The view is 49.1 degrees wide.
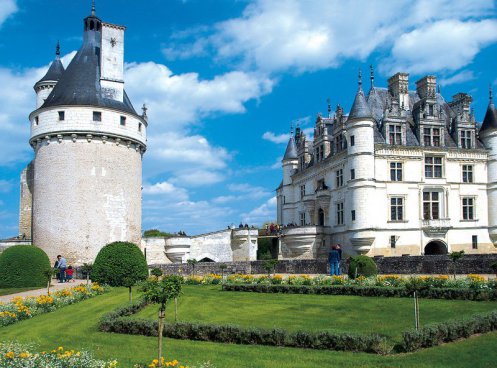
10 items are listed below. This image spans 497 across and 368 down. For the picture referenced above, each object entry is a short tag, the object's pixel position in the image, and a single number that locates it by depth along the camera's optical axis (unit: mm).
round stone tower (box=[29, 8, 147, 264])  32812
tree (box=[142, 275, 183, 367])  10188
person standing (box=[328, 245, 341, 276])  28266
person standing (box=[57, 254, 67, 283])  27825
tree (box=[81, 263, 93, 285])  25361
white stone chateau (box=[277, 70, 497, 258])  36219
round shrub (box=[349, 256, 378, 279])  23966
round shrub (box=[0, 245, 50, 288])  25188
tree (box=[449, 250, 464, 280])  22638
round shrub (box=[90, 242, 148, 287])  24044
